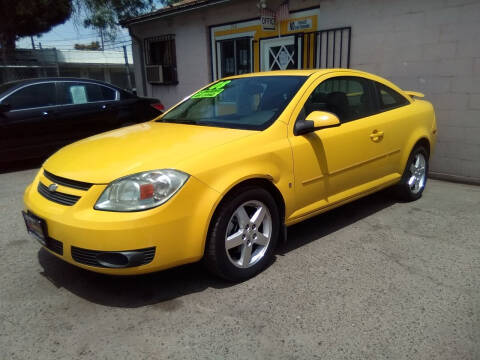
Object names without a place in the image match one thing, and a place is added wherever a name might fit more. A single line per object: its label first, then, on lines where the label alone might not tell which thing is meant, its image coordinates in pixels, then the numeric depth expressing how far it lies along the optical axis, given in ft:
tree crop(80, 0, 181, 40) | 68.74
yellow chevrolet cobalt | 8.36
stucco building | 18.58
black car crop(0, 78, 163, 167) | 20.97
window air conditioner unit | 37.21
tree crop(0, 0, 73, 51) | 70.18
